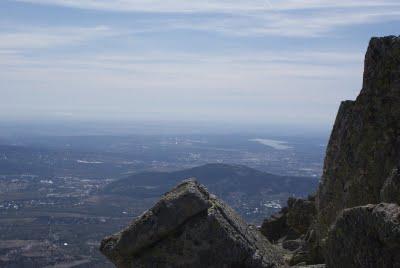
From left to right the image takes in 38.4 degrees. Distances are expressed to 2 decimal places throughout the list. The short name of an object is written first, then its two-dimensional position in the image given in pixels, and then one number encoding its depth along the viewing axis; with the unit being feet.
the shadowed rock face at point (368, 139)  44.98
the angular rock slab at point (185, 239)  37.47
